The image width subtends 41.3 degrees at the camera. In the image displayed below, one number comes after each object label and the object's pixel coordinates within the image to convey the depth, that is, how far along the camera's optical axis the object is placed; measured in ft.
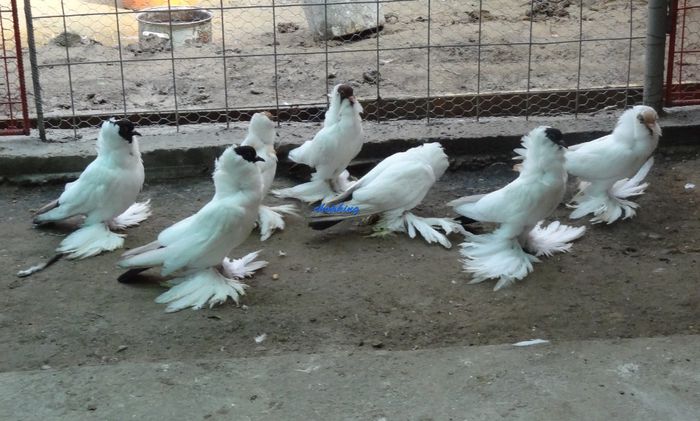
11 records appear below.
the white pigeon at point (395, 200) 14.97
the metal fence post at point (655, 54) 17.97
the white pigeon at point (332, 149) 16.06
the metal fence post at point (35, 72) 17.28
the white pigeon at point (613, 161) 15.34
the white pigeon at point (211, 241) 12.96
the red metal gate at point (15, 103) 17.20
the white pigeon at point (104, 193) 14.87
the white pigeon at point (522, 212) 13.89
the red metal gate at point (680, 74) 18.12
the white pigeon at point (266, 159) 15.51
